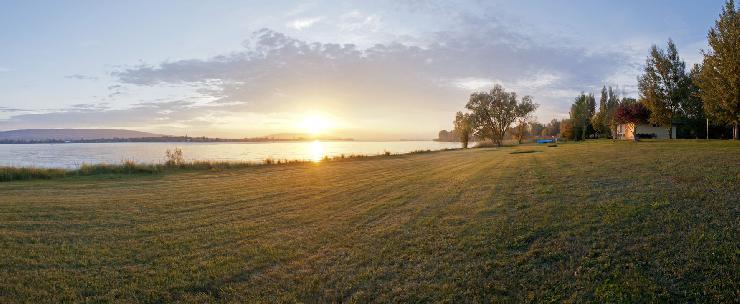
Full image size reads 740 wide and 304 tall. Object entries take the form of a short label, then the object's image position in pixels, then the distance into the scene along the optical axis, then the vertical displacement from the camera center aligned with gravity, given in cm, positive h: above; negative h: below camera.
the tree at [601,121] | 5385 +274
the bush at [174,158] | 2770 -61
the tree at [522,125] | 5966 +282
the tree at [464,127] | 6141 +281
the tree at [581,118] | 5591 +351
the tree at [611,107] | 4858 +559
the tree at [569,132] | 5550 +126
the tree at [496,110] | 5934 +525
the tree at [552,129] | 9491 +304
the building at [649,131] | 4358 +82
